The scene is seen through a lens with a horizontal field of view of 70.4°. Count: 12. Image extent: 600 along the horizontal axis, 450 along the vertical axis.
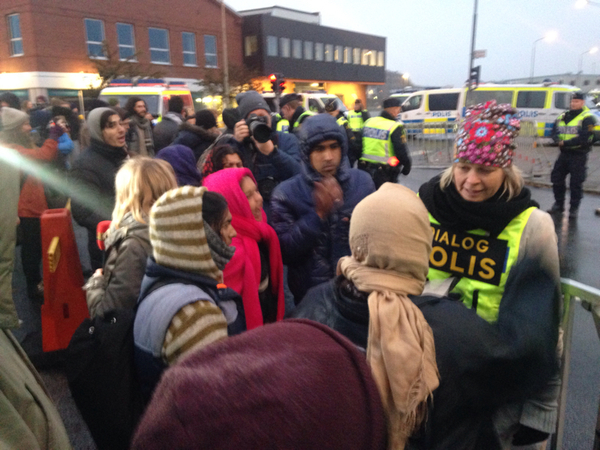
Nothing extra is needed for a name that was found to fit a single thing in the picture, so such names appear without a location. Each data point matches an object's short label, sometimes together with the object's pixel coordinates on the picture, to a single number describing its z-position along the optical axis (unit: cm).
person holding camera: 364
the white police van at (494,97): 1719
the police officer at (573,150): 730
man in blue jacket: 252
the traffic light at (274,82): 1058
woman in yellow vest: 179
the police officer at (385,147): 594
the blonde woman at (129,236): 221
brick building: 2352
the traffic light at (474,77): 1630
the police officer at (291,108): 772
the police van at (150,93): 1170
